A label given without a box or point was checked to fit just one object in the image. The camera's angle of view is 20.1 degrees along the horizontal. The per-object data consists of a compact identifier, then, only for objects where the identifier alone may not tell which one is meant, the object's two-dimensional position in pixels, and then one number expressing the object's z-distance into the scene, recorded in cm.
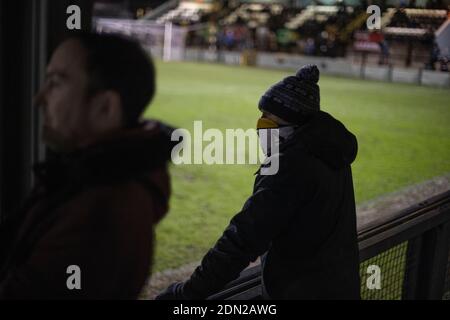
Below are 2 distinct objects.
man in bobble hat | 285
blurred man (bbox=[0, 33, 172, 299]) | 234
